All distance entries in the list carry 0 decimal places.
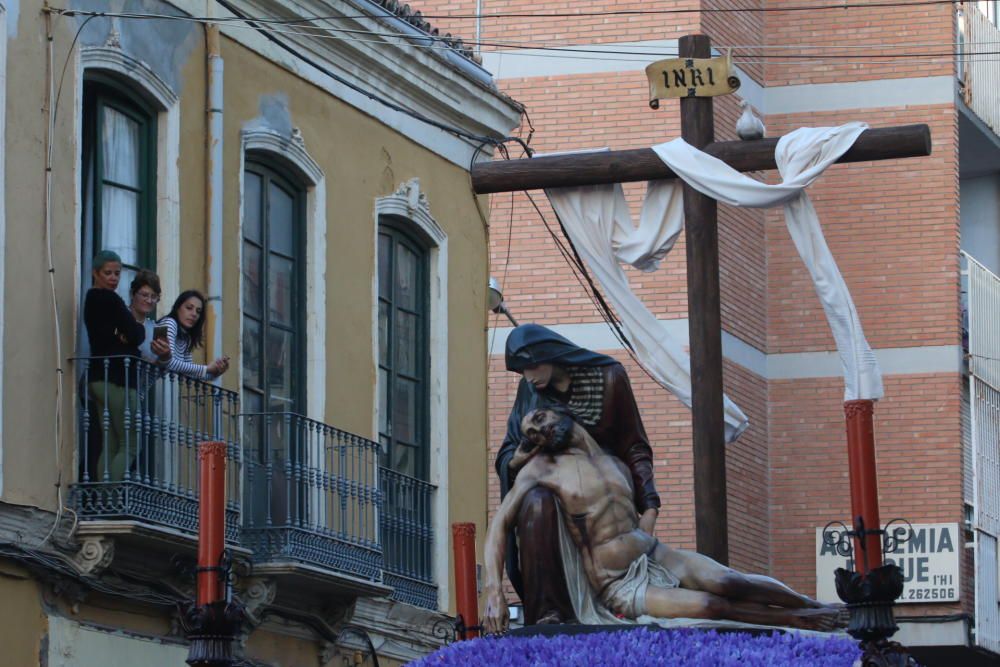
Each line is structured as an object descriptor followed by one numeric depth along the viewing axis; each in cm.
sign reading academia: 2777
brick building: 2727
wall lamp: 2241
